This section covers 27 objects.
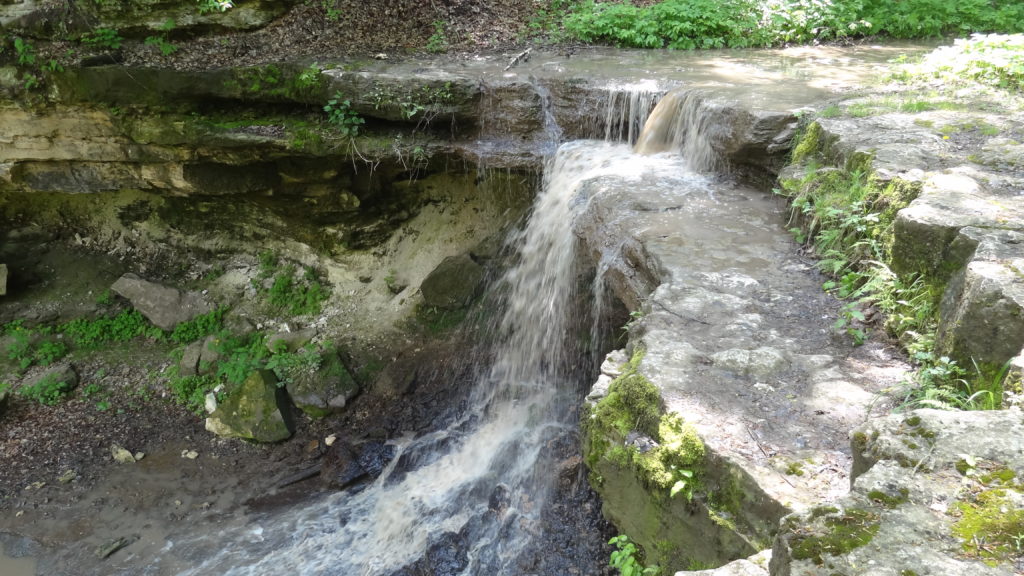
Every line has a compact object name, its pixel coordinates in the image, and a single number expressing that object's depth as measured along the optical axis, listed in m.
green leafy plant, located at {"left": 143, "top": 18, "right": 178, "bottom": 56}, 7.70
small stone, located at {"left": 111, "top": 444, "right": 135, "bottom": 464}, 7.25
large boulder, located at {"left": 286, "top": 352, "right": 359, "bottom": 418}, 7.75
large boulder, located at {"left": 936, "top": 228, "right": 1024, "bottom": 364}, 2.72
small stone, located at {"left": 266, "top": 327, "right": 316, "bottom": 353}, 8.37
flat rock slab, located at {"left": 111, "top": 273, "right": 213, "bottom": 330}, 8.96
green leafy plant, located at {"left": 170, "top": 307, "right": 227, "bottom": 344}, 8.88
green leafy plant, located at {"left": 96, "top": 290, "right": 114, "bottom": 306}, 9.09
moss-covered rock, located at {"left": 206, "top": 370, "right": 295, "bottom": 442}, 7.45
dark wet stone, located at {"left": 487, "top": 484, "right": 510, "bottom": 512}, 5.72
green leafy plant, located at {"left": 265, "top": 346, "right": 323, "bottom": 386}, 8.00
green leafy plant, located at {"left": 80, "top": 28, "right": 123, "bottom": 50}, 7.54
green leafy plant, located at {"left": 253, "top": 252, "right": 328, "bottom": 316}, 9.11
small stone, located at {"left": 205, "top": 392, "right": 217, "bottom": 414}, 7.90
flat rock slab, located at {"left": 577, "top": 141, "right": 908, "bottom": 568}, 2.75
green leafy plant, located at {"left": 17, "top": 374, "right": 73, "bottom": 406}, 7.95
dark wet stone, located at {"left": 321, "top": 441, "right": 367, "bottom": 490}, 6.81
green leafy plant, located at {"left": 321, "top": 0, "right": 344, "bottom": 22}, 8.66
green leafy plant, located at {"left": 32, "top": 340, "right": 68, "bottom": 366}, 8.40
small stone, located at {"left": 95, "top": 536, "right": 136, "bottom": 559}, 6.10
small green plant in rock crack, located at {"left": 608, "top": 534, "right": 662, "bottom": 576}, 3.38
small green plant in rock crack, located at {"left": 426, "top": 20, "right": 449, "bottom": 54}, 8.55
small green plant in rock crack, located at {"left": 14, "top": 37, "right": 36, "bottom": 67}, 7.29
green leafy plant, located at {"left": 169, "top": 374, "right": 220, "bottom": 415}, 8.00
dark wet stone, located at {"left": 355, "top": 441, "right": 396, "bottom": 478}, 6.94
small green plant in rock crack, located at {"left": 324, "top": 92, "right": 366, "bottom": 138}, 7.16
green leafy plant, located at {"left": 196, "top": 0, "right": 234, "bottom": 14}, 7.42
